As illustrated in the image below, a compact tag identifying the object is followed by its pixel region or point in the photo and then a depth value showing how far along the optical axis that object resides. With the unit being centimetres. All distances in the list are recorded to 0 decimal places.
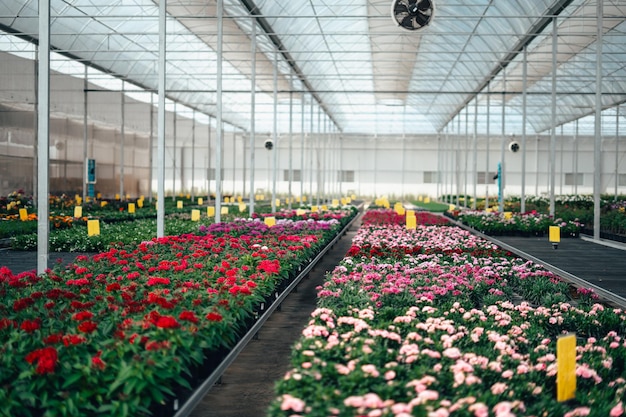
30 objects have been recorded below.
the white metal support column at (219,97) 1666
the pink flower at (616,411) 396
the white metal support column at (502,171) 2780
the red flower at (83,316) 490
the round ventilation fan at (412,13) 1502
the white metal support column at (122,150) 2997
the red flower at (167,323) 452
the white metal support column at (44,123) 788
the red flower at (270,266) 780
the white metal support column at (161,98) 1191
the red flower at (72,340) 442
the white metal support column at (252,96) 2053
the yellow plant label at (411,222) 1756
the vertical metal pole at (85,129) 2742
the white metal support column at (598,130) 1722
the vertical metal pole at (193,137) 3955
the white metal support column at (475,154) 3422
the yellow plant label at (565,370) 443
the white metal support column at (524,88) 2405
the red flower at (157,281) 666
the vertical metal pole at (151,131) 3314
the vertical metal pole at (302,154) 3078
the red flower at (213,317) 504
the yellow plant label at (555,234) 1432
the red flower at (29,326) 461
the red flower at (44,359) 393
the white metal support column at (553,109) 2072
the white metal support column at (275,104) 2445
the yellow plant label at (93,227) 1372
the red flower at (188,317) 477
